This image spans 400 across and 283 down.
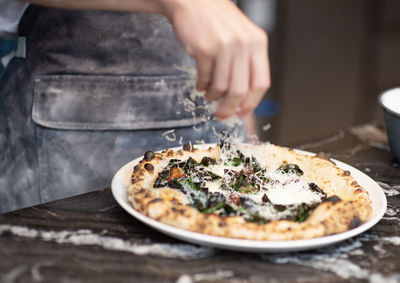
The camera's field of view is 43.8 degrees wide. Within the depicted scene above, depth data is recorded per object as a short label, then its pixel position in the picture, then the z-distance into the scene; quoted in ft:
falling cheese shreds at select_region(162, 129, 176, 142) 5.26
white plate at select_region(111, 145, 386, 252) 3.07
